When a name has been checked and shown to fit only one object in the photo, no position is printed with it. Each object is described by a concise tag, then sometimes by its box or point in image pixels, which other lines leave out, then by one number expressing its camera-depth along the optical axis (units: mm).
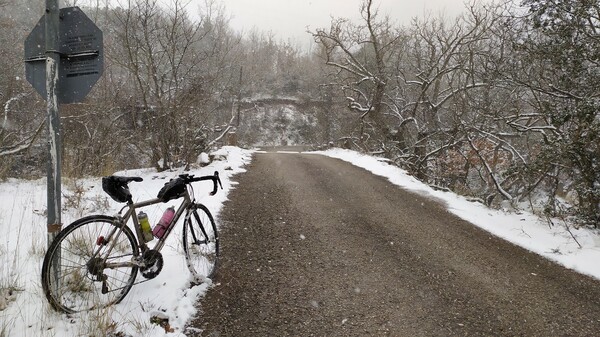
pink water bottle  3207
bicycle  2613
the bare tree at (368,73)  18219
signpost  2604
